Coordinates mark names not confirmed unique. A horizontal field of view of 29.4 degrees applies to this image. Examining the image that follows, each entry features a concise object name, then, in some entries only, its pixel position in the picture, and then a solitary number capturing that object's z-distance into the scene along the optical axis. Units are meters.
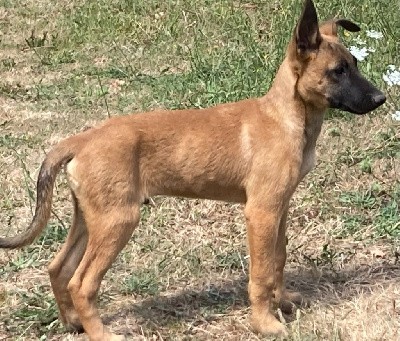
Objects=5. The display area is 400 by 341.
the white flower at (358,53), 5.33
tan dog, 4.07
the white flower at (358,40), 7.20
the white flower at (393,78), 5.59
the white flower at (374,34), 6.02
